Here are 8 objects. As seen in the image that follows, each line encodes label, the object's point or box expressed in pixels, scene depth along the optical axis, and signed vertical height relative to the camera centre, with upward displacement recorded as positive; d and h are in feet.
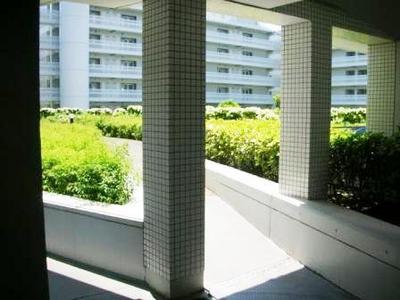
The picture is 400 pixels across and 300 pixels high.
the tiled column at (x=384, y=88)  28.76 +1.83
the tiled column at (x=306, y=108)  19.17 +0.34
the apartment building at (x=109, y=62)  151.84 +18.98
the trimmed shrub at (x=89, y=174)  20.03 -2.63
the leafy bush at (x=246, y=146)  25.77 -1.82
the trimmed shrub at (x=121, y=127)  58.42 -1.55
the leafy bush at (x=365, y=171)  19.44 -2.35
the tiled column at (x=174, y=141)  13.75 -0.79
